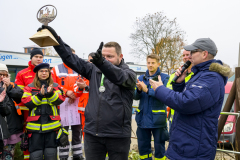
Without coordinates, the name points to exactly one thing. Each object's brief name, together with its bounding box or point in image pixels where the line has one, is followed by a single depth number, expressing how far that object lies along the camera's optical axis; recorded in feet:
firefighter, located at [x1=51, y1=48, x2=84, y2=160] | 15.07
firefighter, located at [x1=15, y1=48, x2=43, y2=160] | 14.23
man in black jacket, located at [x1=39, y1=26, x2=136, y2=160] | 8.15
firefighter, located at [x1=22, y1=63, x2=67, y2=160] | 11.63
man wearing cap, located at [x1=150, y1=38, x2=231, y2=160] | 7.26
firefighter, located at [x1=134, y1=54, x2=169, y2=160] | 12.66
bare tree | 93.04
